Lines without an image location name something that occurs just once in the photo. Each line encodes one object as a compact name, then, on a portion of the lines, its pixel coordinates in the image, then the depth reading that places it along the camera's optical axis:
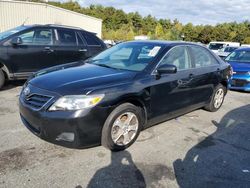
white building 16.42
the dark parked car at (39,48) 4.84
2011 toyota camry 2.43
